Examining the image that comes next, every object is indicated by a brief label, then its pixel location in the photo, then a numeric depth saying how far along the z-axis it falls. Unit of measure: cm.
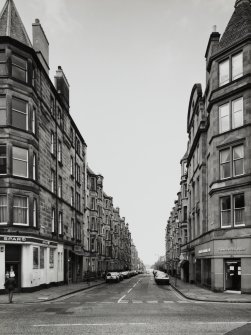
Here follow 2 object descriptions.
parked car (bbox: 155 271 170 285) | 5162
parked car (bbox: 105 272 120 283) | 5919
